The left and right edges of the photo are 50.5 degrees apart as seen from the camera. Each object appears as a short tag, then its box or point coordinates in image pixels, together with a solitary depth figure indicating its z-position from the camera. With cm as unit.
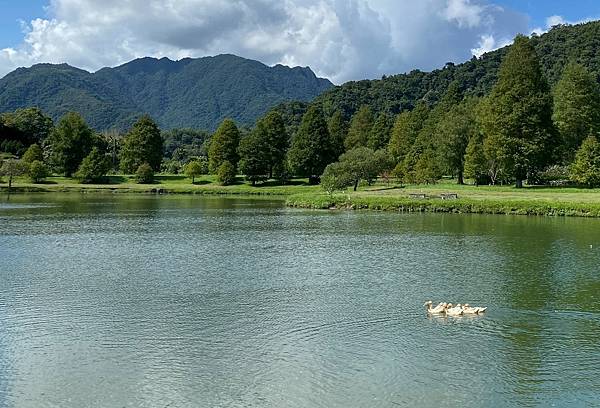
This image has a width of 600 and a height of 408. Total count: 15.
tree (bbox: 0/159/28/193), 9019
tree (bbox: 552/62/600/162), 6894
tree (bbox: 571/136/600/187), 5994
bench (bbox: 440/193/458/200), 5706
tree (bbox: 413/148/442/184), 7488
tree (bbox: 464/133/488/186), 6969
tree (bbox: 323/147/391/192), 7112
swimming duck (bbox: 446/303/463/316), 1838
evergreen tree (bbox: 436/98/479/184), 7412
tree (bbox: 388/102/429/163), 8949
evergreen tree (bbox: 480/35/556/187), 6341
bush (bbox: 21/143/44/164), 9829
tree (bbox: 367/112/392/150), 9850
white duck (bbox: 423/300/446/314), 1861
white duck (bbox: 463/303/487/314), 1853
